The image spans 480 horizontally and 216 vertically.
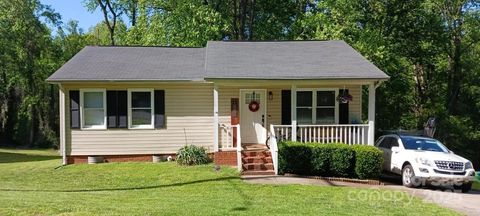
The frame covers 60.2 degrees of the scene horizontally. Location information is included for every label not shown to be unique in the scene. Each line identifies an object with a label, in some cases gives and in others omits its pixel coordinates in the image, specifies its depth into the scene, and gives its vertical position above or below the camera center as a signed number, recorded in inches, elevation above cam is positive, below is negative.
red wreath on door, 604.4 -4.7
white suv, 443.8 -67.3
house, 546.0 -3.7
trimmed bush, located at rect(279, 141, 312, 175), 482.0 -64.0
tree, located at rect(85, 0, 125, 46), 1204.5 +278.5
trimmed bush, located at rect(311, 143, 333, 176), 480.4 -62.5
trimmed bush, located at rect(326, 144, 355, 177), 477.4 -65.9
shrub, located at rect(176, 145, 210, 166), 550.9 -71.9
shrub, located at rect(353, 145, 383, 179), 473.4 -67.0
